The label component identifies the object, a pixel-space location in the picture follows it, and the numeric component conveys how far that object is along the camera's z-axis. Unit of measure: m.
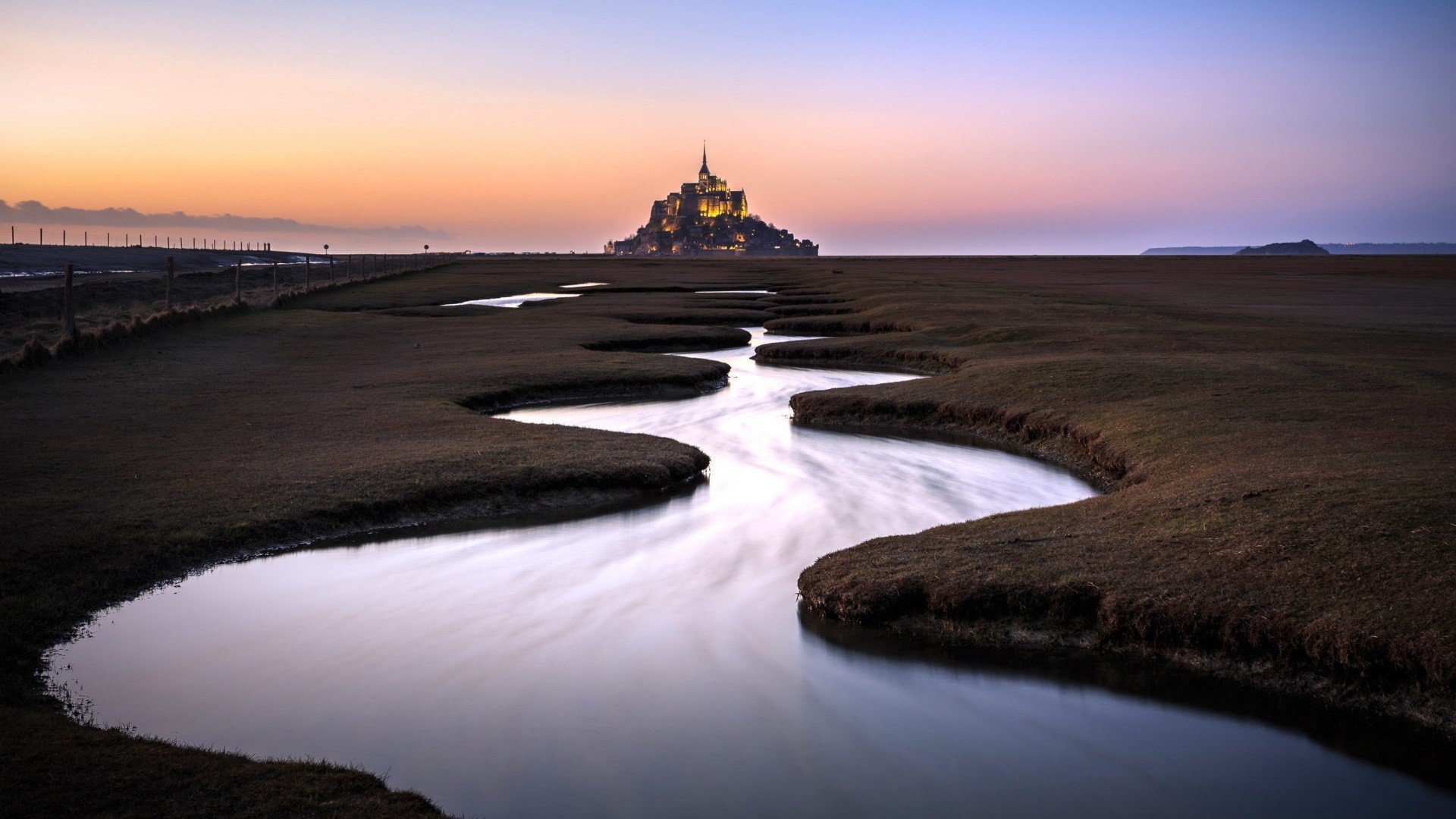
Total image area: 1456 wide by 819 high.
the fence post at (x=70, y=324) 29.84
